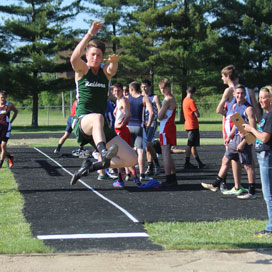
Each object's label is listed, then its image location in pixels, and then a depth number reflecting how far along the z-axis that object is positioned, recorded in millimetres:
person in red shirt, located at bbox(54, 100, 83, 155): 16719
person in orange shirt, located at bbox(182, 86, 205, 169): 13672
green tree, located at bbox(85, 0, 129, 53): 50000
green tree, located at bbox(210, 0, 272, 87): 46969
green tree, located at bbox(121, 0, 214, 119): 45781
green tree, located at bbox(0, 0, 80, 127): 42438
